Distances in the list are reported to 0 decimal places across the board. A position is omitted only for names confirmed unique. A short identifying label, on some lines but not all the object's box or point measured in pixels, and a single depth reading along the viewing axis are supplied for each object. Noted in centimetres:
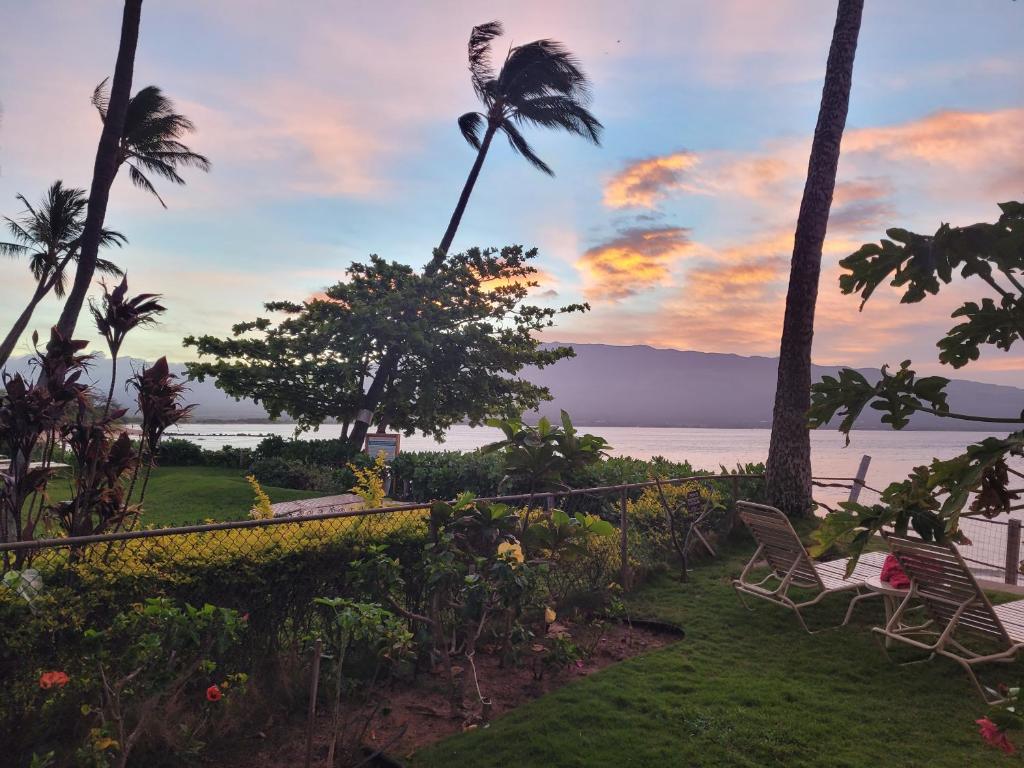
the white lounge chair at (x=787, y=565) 561
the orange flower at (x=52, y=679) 296
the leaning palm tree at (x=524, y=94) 2167
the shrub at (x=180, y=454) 2233
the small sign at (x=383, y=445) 1712
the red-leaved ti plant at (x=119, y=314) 560
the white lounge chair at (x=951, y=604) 429
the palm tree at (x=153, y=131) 2055
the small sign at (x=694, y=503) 829
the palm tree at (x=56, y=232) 2822
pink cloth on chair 523
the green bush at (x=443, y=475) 1339
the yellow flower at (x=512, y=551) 431
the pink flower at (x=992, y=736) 212
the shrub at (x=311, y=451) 1927
